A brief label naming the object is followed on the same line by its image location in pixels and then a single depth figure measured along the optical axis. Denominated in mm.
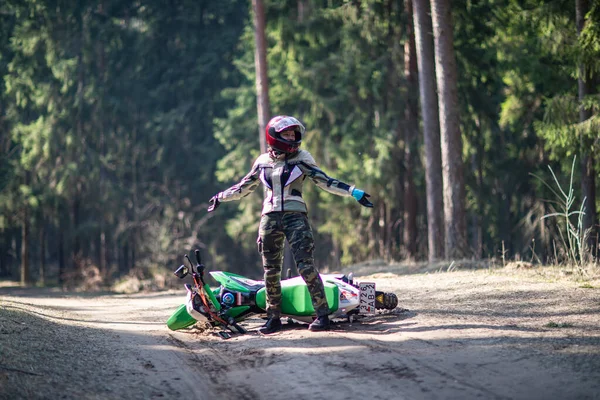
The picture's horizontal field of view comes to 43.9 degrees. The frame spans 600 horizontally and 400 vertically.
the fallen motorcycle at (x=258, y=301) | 8797
